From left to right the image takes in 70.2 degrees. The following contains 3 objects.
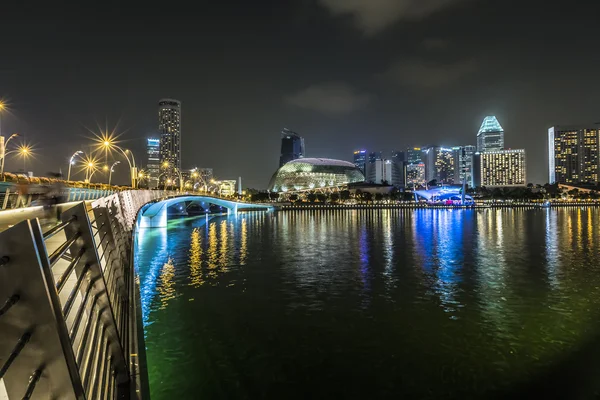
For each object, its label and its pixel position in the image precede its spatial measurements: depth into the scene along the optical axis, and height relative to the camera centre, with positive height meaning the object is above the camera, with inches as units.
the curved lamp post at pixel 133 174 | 1889.3 +123.2
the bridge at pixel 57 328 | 99.8 -35.6
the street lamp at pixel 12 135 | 1341.4 +265.4
